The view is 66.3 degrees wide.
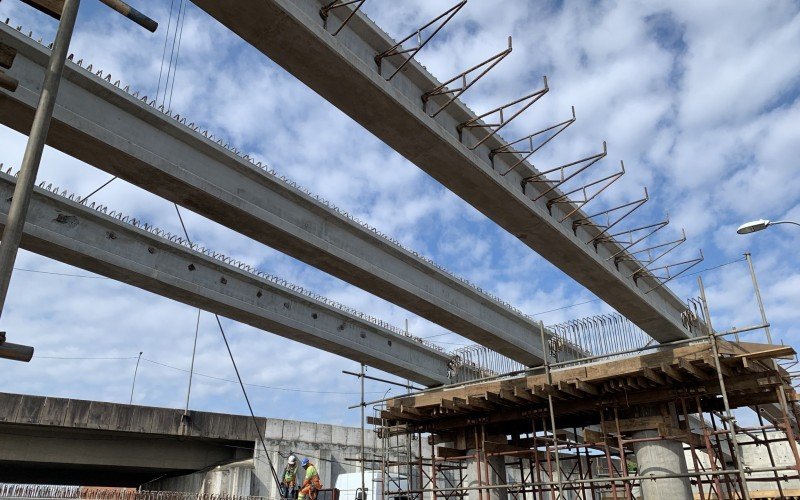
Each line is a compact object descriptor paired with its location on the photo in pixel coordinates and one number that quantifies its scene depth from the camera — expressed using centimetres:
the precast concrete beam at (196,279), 1341
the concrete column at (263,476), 2823
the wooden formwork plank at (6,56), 516
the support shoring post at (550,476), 1468
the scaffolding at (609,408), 1277
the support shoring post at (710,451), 1223
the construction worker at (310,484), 1338
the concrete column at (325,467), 3041
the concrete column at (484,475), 1772
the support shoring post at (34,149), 434
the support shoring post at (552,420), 1320
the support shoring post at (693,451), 1337
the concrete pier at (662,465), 1363
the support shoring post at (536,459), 1566
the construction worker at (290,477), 1469
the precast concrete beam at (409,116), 903
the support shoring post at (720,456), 1341
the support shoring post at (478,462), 1686
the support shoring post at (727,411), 1070
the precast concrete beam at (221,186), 1074
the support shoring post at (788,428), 1165
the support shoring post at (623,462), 1380
